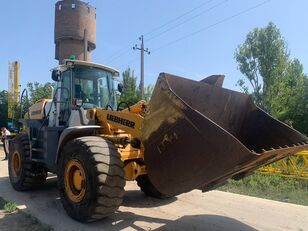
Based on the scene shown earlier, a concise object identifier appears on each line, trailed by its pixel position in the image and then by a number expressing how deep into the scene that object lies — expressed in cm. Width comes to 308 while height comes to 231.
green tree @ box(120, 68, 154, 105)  1850
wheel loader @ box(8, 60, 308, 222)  300
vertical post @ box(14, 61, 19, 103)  2116
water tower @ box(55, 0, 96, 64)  2051
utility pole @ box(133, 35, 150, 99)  1829
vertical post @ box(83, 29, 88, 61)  1993
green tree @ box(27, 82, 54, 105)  1958
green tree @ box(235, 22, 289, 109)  1750
